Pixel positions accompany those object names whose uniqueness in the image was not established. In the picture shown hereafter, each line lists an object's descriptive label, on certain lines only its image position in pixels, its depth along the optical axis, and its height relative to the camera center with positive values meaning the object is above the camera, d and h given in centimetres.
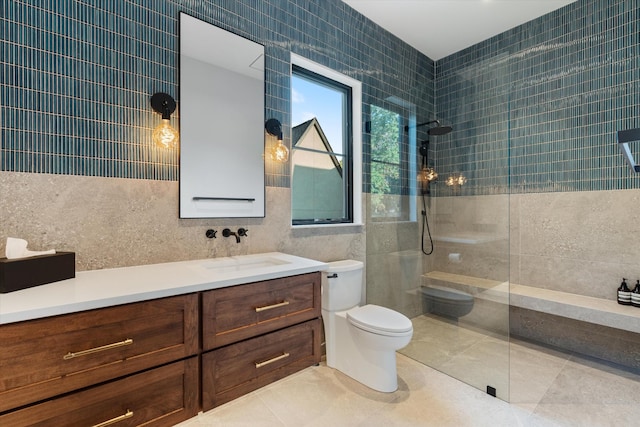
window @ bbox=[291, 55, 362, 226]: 250 +57
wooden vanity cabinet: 106 -64
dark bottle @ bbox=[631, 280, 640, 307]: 220 -66
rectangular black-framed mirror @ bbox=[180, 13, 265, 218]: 187 +58
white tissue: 126 -17
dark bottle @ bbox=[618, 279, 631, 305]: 224 -65
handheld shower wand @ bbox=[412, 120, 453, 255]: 272 +31
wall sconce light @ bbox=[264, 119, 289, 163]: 221 +49
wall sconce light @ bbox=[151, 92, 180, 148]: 175 +54
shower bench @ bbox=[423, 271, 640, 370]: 221 -84
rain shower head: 266 +73
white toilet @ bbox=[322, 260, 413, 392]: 192 -82
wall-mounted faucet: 200 -16
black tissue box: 117 -26
